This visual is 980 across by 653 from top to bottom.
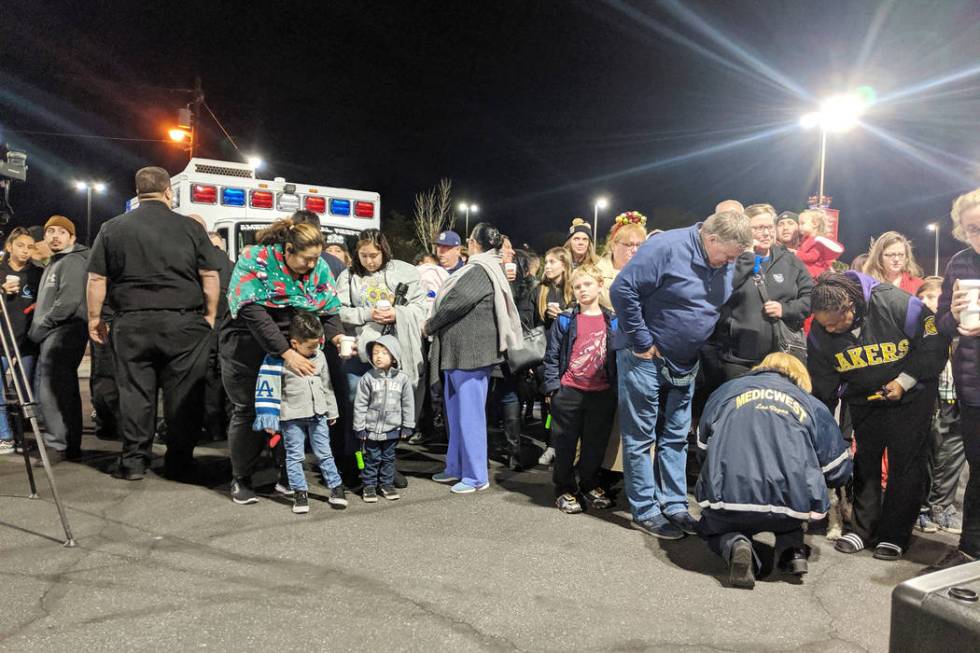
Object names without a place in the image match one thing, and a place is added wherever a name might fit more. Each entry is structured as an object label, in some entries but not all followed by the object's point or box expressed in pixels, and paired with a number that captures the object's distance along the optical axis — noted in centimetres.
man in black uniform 551
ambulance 963
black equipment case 136
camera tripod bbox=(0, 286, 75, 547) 402
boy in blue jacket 513
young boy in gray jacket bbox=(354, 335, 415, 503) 519
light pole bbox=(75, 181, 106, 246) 4878
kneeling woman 367
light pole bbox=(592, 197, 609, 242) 6178
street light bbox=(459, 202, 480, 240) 6283
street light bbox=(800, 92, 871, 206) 1839
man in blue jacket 439
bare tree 4550
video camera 493
